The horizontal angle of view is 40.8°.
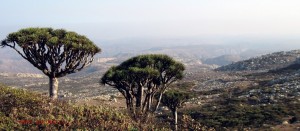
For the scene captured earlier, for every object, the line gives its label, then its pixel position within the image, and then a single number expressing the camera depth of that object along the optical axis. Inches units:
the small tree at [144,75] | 1210.0
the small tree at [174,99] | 1555.1
